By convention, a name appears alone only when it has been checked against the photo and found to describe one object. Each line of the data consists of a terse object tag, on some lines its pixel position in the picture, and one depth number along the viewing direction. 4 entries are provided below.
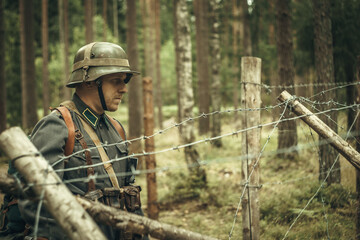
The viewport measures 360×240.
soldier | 2.26
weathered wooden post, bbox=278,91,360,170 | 3.30
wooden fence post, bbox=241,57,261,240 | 3.45
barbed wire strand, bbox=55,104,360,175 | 2.40
